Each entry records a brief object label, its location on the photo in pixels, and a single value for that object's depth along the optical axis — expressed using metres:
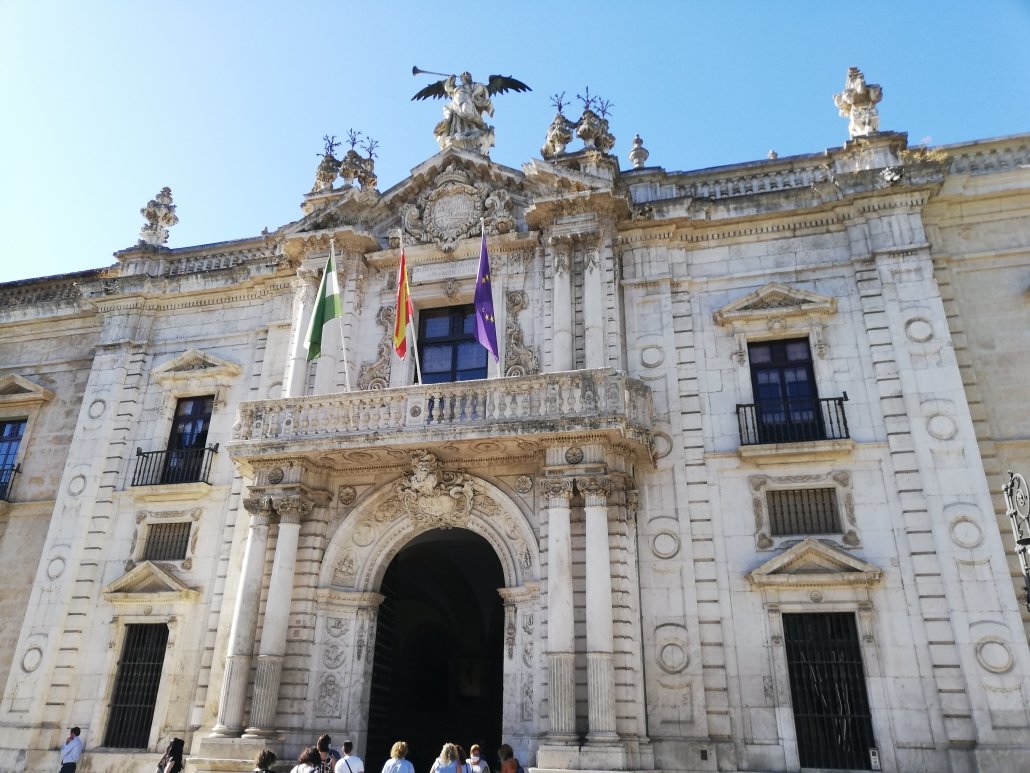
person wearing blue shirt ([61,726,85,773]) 14.21
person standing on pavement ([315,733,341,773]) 9.21
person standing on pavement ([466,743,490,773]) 10.39
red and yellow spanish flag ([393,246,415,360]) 15.34
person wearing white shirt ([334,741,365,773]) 9.48
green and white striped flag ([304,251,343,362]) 15.20
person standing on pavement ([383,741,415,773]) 9.55
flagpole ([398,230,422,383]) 15.34
